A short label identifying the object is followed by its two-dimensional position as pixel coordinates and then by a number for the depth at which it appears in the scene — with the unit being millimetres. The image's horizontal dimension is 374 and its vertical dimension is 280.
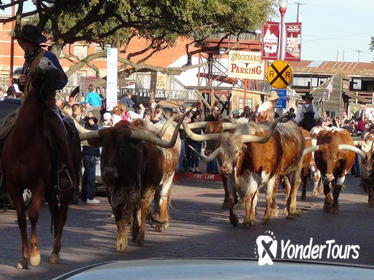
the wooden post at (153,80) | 47812
